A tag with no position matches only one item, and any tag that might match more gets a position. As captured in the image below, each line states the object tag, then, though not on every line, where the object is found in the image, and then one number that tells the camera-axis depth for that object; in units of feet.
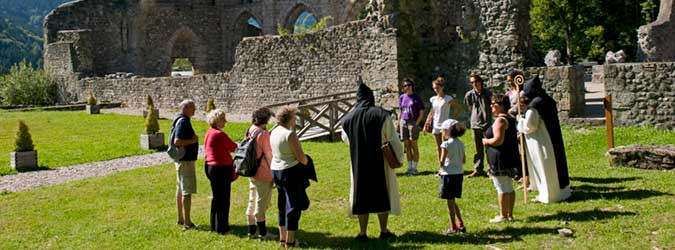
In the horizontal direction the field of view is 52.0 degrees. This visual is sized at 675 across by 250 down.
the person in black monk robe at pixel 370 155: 22.36
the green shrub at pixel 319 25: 86.94
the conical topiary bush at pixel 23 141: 47.06
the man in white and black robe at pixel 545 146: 26.43
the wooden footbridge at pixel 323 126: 52.36
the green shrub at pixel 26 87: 117.91
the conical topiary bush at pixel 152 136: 54.65
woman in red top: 24.62
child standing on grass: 22.71
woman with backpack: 23.16
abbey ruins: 48.06
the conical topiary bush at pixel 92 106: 95.55
